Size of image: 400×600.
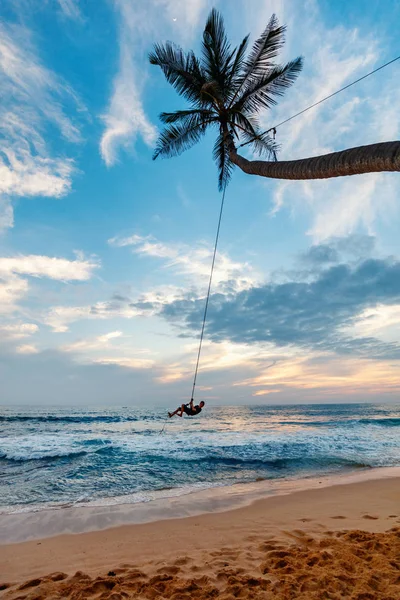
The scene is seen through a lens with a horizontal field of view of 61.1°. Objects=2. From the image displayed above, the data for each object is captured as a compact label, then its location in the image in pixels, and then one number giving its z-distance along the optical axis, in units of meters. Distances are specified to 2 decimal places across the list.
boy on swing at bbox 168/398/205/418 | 10.64
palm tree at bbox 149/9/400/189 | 8.75
